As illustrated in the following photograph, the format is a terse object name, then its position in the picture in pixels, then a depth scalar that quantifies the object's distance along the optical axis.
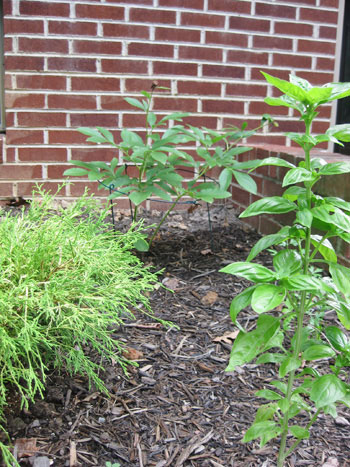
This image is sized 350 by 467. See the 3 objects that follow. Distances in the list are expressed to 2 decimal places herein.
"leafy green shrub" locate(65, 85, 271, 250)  2.61
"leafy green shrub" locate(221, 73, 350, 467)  1.20
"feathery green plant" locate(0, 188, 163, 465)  1.49
